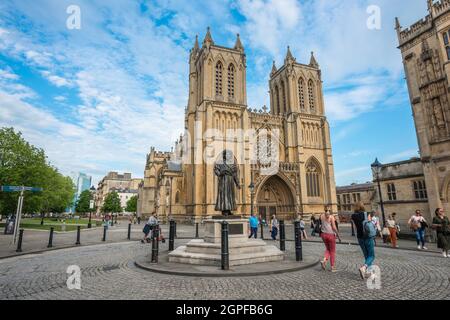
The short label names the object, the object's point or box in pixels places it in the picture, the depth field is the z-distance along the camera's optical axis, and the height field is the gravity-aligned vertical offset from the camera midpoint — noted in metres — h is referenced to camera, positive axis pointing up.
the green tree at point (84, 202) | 72.96 +2.69
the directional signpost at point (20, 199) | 12.38 +0.62
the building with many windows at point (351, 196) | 51.08 +2.30
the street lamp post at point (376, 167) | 14.48 +2.23
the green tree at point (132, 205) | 84.21 +1.78
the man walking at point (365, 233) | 5.93 -0.64
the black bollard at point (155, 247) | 7.89 -1.15
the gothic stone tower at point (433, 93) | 14.91 +7.08
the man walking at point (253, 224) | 14.71 -0.90
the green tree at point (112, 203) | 63.53 +1.89
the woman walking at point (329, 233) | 6.84 -0.70
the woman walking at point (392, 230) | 11.92 -1.13
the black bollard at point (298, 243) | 8.09 -1.13
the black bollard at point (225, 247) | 6.80 -1.03
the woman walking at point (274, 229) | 15.66 -1.29
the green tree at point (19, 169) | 22.67 +3.98
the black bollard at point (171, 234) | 10.36 -1.00
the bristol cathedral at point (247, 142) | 33.94 +9.58
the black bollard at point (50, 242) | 12.04 -1.46
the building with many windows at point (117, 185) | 106.12 +11.10
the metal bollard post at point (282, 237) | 10.50 -1.23
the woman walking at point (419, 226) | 10.96 -0.88
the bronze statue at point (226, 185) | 9.44 +0.88
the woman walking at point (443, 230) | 9.00 -0.88
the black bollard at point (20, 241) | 10.43 -1.23
